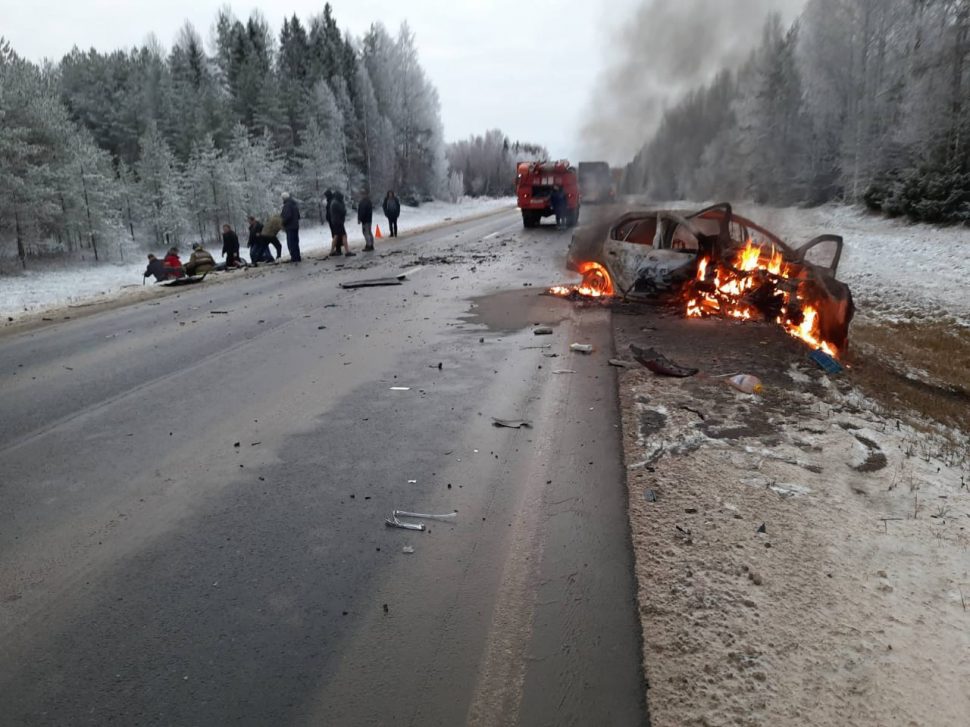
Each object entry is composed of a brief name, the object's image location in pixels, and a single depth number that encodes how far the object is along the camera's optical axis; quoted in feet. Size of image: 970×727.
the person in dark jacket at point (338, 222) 63.57
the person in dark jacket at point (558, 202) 85.51
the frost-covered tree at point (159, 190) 119.24
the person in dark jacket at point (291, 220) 59.11
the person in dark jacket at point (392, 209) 88.53
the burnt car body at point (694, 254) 24.17
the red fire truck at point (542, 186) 85.51
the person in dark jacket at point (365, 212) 74.06
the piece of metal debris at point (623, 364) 22.26
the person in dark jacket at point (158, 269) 56.80
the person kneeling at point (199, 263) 54.25
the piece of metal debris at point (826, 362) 21.74
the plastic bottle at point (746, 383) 19.34
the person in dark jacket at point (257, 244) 62.64
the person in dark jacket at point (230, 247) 60.59
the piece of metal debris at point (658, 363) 21.17
